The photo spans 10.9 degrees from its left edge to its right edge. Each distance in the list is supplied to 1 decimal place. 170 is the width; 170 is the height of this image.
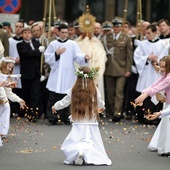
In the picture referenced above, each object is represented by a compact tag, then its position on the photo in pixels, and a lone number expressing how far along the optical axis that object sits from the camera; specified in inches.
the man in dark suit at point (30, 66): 789.2
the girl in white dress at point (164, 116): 548.1
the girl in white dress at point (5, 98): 604.1
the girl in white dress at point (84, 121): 512.4
